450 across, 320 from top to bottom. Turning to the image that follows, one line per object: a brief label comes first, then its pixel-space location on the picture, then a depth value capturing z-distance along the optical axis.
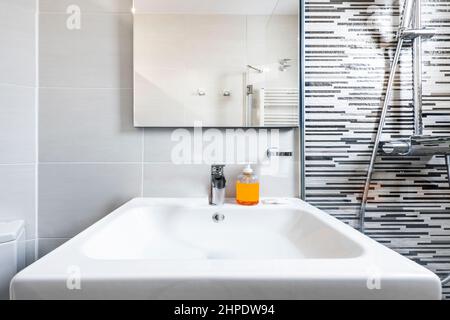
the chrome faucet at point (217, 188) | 0.86
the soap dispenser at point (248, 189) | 0.86
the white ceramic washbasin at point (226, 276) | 0.37
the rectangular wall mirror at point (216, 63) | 0.93
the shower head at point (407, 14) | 0.89
